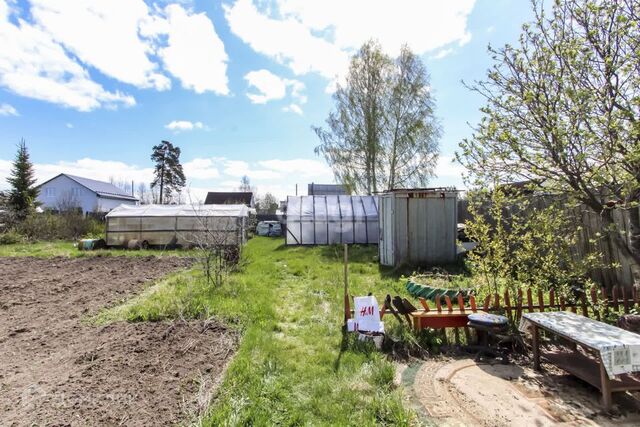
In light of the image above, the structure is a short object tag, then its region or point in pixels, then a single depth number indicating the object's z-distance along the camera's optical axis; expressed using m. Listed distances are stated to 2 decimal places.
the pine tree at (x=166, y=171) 37.97
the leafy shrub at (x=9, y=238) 15.84
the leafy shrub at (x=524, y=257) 3.96
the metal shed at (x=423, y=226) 9.78
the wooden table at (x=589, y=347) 2.69
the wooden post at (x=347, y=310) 4.58
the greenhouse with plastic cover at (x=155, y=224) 15.57
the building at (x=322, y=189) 36.28
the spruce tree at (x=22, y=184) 20.48
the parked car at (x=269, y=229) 24.77
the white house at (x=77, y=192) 33.06
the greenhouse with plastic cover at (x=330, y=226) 15.89
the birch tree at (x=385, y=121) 18.75
